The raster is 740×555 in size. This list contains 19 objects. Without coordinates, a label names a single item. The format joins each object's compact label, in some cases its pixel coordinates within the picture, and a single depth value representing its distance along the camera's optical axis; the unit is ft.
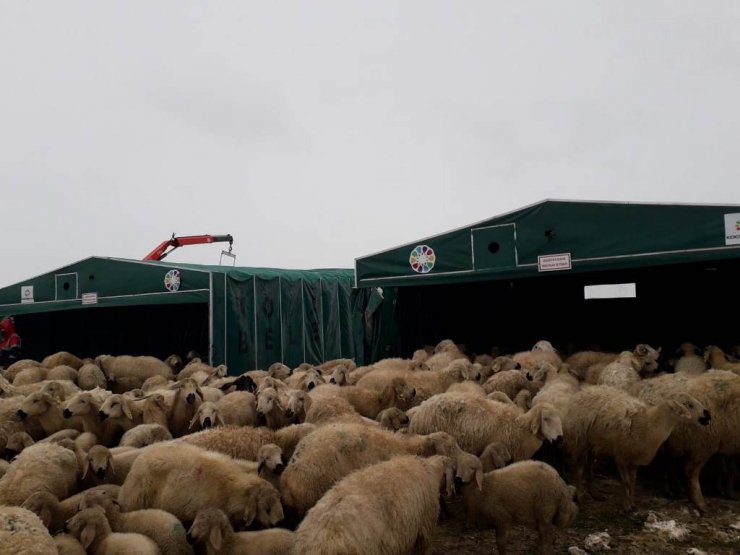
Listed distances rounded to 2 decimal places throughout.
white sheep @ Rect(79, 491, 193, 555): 16.07
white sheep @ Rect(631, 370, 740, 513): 23.18
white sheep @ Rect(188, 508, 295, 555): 15.35
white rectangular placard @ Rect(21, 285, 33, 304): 67.36
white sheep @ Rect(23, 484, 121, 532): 16.79
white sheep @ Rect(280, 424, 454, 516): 17.99
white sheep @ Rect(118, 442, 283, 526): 17.30
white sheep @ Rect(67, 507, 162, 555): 15.05
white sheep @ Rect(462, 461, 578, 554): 18.90
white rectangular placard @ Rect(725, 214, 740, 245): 33.45
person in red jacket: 68.08
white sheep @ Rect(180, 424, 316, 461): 21.26
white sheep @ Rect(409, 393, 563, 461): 22.71
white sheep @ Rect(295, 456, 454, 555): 14.01
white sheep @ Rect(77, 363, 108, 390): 43.04
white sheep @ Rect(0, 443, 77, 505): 18.93
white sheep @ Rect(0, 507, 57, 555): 13.76
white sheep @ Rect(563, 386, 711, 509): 22.67
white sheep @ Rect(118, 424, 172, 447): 24.66
